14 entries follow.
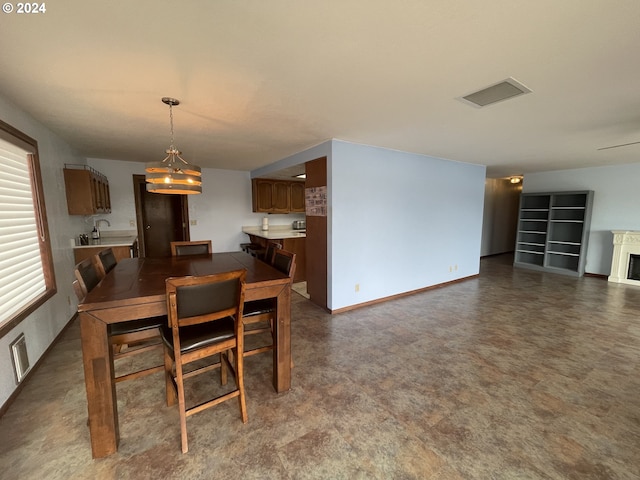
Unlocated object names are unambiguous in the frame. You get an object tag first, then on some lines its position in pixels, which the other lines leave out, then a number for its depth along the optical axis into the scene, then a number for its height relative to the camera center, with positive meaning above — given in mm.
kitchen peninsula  4773 -537
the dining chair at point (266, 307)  2068 -757
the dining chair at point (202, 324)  1488 -743
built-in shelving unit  5699 -430
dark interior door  5914 -212
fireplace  4957 -842
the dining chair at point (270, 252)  2749 -423
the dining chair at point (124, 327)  1676 -757
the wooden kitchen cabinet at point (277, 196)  5801 +382
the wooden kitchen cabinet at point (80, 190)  3330 +285
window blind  2023 -208
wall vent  1987 -1108
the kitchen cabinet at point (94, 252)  3488 -523
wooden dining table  1476 -603
